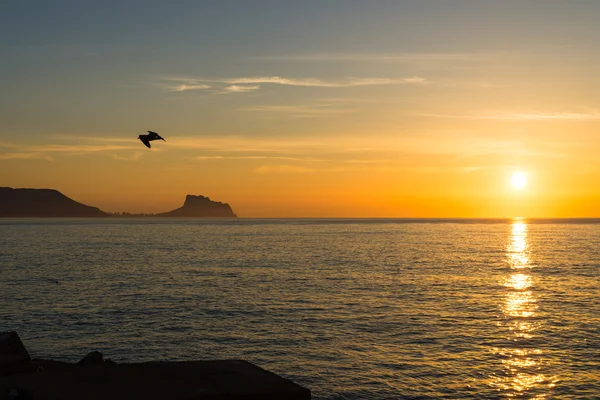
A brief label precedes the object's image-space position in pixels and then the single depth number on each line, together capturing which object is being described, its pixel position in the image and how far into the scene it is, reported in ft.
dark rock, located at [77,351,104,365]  67.67
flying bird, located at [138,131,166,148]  71.15
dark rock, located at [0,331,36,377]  61.72
